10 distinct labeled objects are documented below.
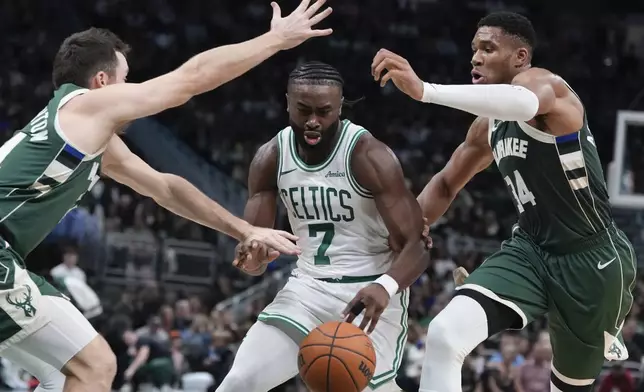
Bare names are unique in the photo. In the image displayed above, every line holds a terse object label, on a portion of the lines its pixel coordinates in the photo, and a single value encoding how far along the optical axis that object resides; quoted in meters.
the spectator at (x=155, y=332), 11.51
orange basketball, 5.32
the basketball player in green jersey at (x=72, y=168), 5.01
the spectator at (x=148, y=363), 10.91
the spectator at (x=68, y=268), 12.29
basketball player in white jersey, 5.75
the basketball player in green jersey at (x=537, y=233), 5.33
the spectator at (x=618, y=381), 10.88
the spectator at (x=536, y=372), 10.88
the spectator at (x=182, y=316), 12.68
